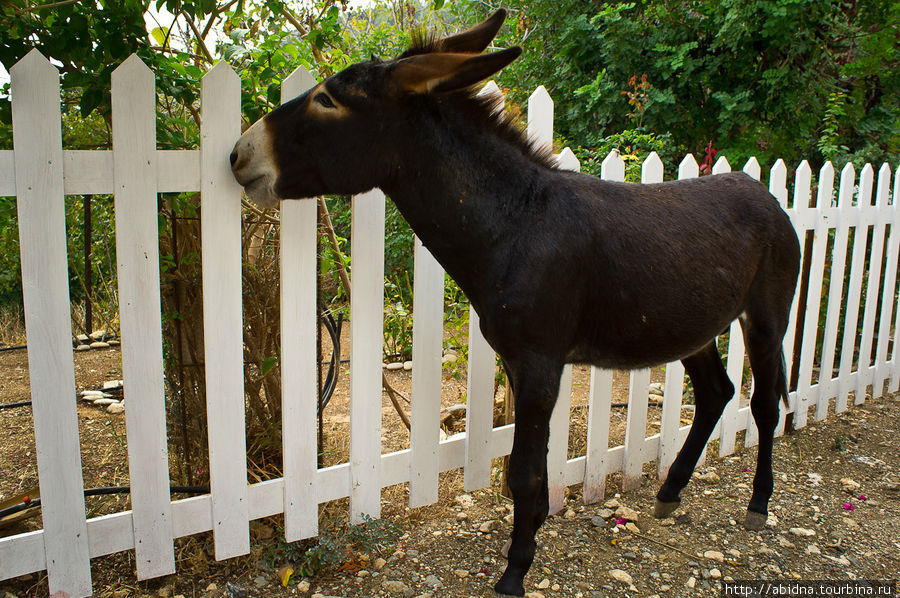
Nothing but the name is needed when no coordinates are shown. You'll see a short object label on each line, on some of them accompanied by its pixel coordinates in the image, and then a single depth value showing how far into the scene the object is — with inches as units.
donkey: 81.4
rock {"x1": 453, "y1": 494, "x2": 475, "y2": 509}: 130.0
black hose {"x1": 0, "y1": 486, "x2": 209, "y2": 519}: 97.0
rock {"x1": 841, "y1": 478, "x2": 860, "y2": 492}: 142.2
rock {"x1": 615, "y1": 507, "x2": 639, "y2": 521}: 127.7
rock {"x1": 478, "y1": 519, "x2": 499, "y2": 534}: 120.3
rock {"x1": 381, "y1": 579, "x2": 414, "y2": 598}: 101.0
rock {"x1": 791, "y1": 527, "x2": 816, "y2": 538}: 123.3
